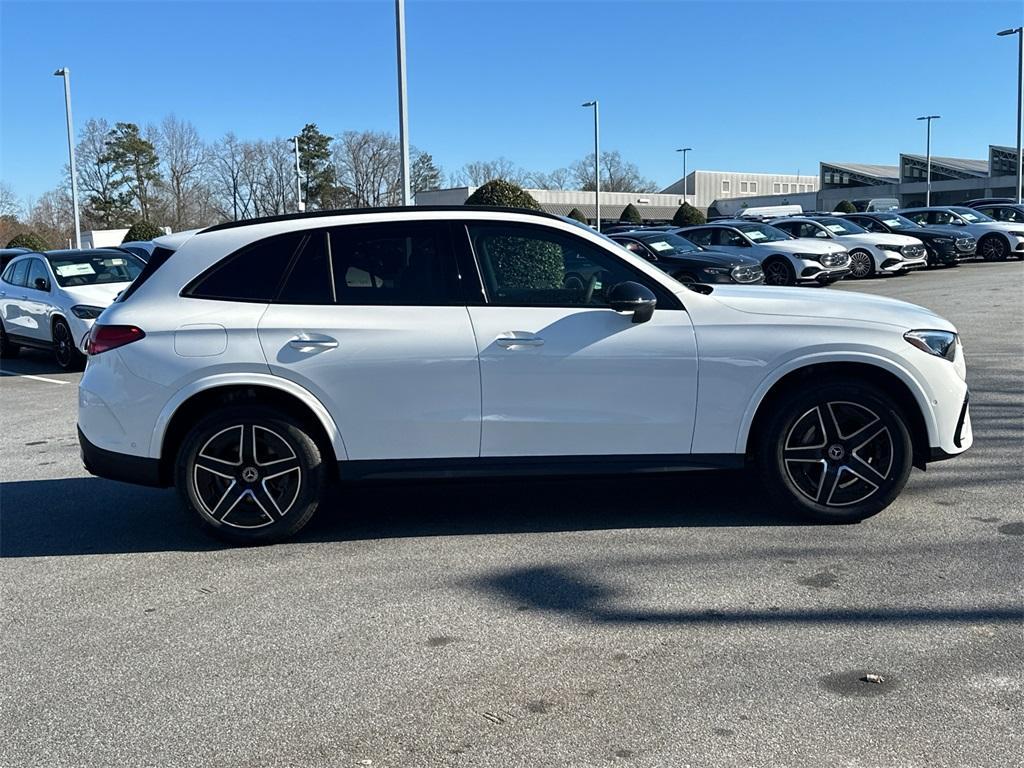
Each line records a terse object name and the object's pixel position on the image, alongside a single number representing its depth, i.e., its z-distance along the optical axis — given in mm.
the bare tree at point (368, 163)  75812
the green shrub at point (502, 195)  22469
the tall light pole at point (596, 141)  49844
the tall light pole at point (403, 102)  16453
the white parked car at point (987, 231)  27688
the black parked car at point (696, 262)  19219
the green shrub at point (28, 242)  40075
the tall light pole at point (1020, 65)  40066
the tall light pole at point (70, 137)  36281
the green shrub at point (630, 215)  62188
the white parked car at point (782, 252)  21500
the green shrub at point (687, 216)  53622
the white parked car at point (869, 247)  24094
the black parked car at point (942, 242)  26703
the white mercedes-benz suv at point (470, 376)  5336
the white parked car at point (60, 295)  13414
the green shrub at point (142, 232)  37422
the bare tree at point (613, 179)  113562
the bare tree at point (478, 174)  97688
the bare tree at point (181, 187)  71875
